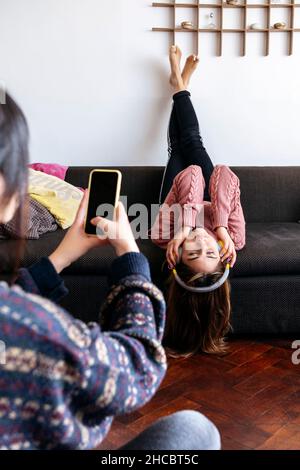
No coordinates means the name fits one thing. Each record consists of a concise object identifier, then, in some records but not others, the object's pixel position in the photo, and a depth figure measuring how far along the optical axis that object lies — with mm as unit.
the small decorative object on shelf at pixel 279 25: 2660
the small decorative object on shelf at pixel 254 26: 2674
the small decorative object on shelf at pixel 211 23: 2652
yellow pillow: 2221
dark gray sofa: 1937
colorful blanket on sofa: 1990
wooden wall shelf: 2625
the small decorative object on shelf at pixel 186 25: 2611
